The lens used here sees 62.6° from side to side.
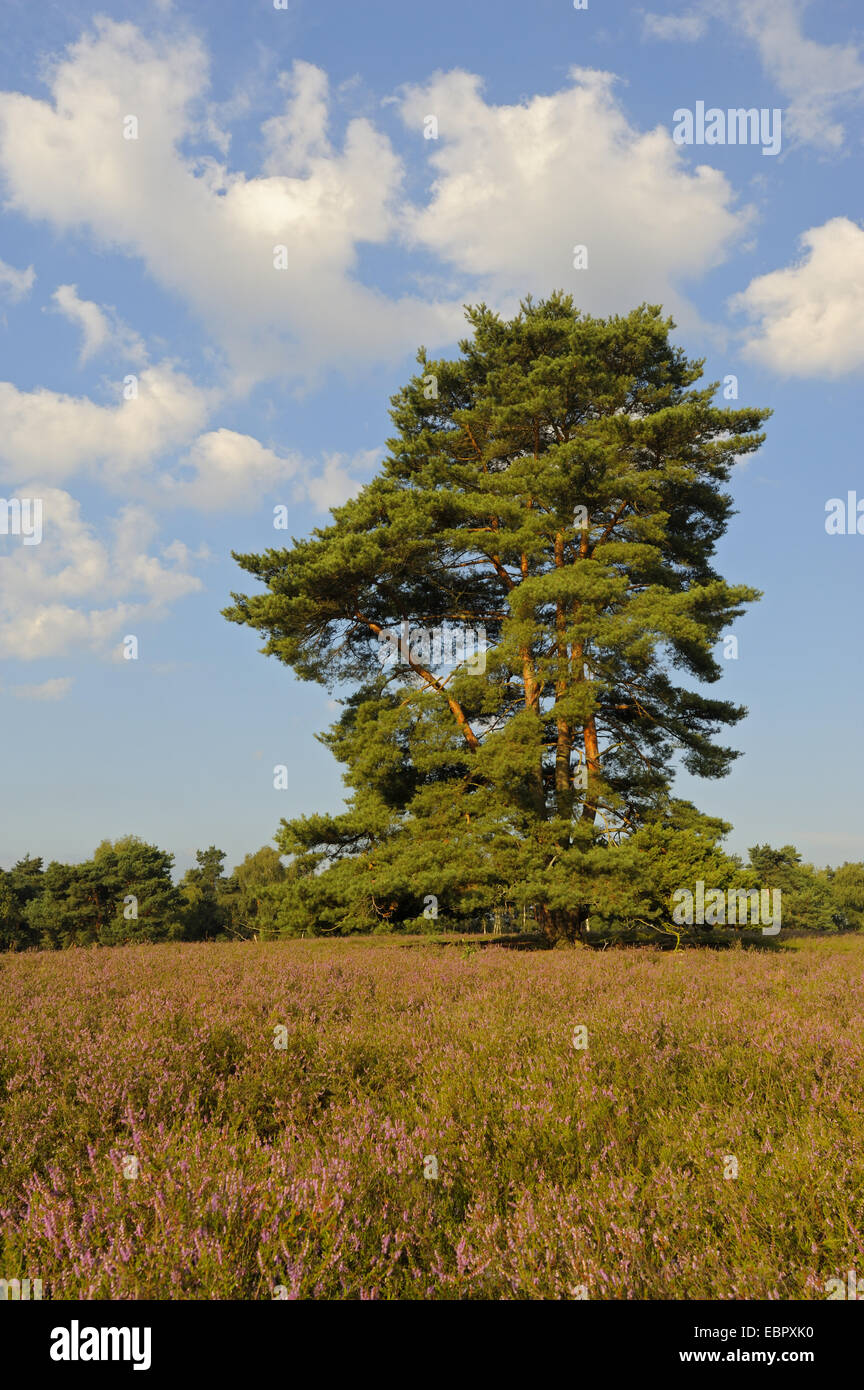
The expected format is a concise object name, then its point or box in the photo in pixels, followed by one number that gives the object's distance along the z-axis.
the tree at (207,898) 47.31
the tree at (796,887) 58.88
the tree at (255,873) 60.00
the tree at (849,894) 73.62
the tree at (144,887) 42.41
